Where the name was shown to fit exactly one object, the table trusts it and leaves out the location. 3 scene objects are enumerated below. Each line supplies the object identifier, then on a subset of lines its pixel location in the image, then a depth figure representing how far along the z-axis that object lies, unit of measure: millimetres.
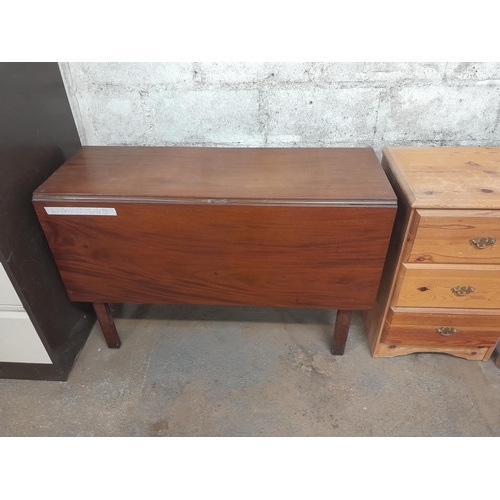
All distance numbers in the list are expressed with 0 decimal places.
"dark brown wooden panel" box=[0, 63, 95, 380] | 1109
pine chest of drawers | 1082
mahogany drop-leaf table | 1103
